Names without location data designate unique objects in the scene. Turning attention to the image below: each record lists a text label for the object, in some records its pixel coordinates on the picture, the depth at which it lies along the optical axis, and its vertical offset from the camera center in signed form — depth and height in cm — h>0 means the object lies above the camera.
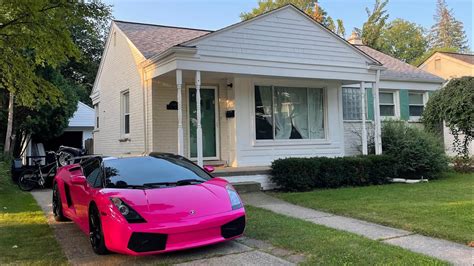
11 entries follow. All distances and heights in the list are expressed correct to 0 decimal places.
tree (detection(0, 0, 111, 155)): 837 +230
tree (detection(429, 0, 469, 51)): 6206 +1515
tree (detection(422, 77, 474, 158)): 1475 +88
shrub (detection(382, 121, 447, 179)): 1245 -58
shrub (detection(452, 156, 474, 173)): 1426 -107
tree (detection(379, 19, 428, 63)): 5362 +1240
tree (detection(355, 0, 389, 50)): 4247 +1145
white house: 1116 +156
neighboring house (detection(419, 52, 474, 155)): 2902 +515
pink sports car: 465 -77
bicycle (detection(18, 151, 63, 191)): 1252 -96
